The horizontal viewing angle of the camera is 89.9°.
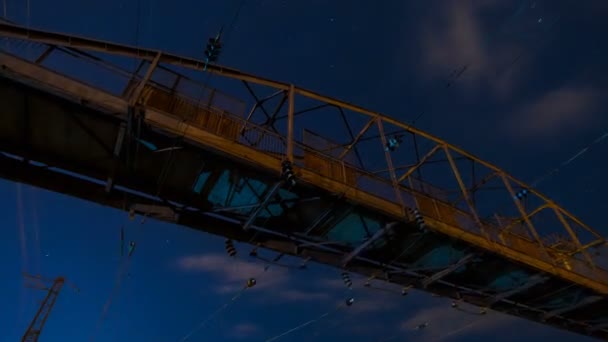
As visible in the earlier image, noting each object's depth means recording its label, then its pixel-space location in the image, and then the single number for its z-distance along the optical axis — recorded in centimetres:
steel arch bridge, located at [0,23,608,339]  677
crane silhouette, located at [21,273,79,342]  3559
